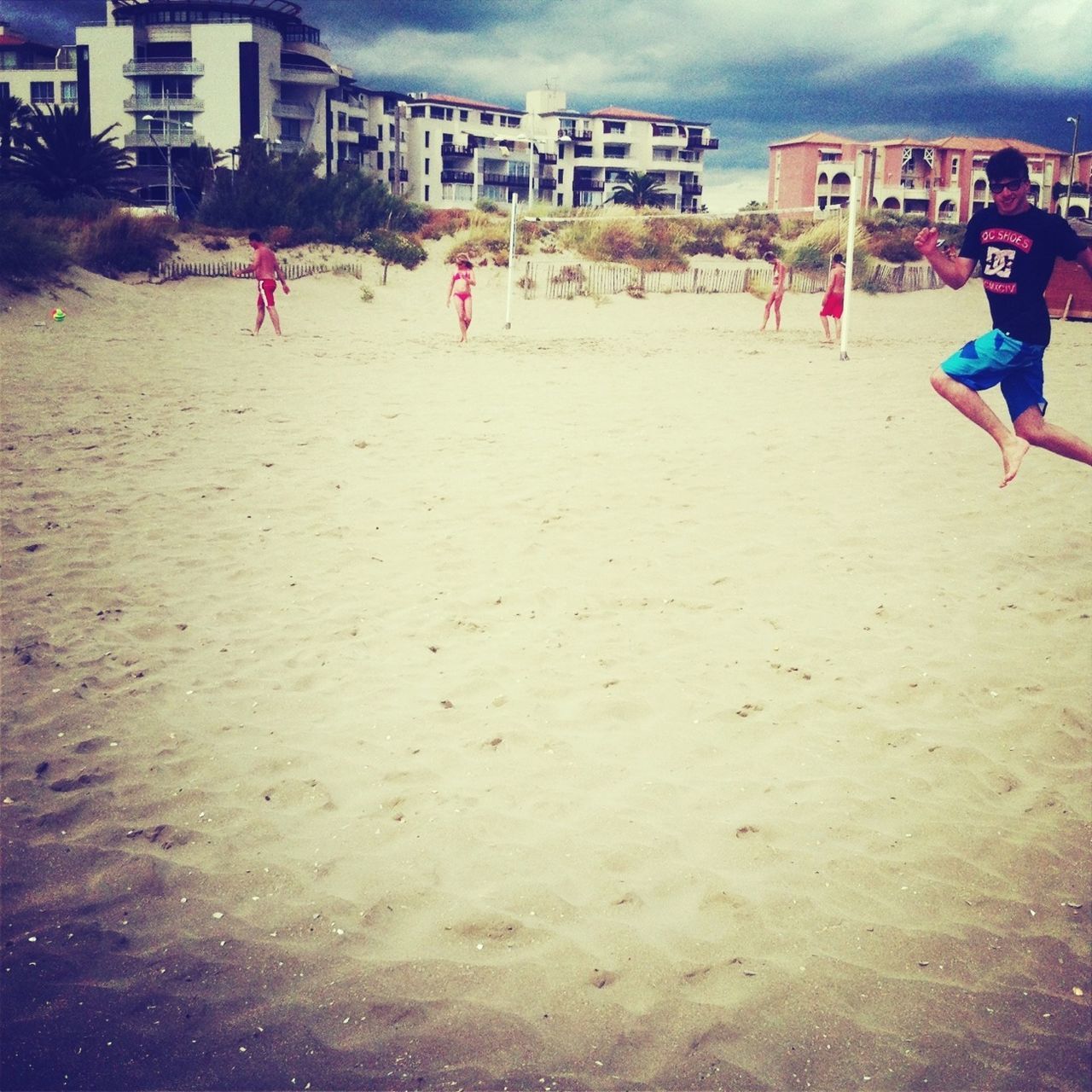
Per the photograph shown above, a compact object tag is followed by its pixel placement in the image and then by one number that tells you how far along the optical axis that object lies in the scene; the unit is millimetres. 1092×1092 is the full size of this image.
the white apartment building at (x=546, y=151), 81875
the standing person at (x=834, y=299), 20047
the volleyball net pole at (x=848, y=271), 16969
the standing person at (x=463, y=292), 19578
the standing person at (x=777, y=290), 21972
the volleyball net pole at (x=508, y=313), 22130
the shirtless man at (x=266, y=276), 18125
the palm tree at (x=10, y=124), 37469
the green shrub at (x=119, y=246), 24625
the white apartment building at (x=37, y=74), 70000
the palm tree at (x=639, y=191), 77688
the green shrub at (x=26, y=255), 20047
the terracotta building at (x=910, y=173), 82000
